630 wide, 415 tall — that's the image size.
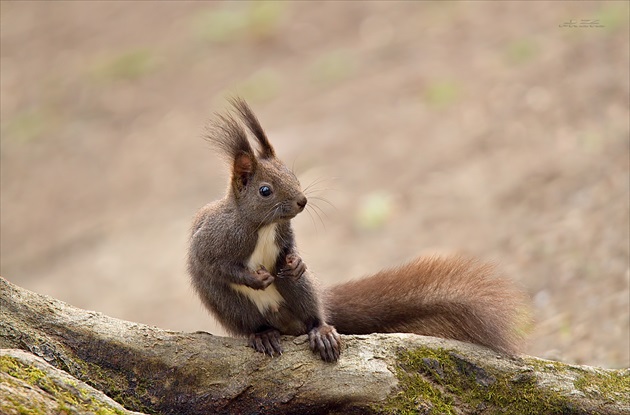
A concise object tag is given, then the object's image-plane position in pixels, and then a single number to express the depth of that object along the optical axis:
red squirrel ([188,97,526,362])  7.55
